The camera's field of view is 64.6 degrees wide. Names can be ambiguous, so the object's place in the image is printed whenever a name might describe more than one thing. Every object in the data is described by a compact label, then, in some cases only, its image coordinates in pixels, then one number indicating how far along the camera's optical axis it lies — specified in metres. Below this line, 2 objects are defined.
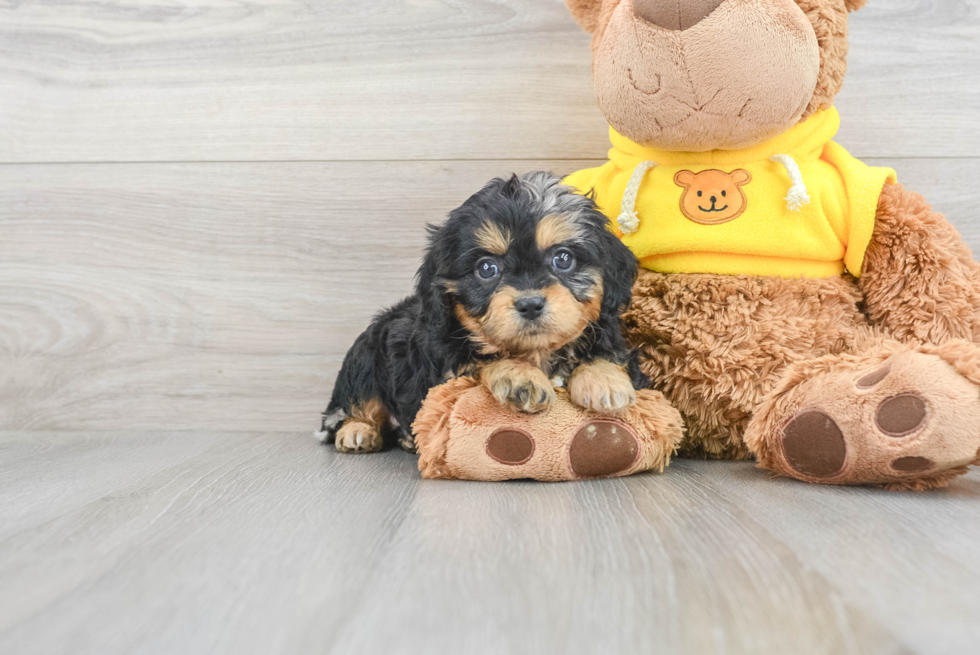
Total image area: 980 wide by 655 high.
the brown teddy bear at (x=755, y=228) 0.44
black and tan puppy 0.43
